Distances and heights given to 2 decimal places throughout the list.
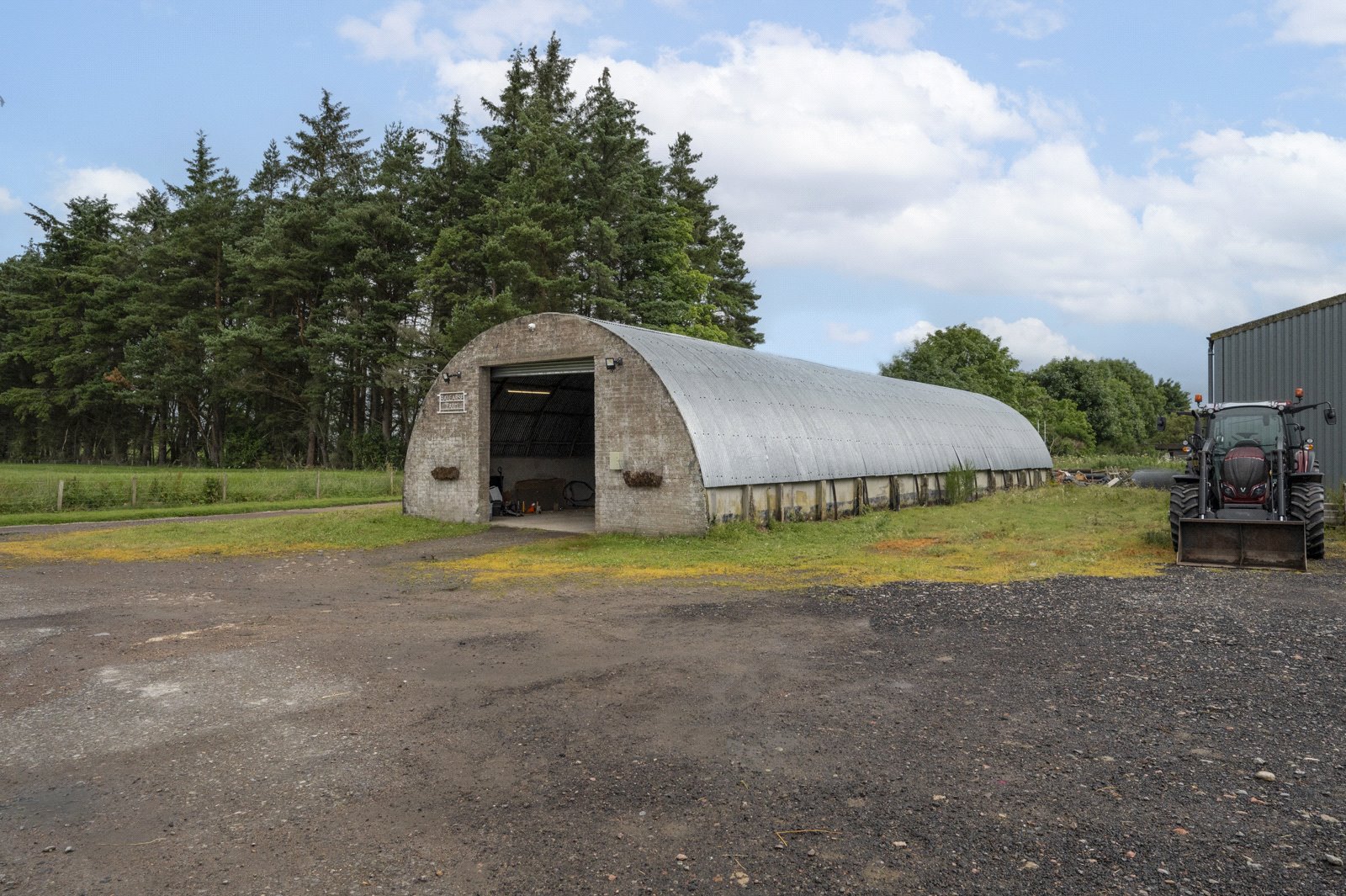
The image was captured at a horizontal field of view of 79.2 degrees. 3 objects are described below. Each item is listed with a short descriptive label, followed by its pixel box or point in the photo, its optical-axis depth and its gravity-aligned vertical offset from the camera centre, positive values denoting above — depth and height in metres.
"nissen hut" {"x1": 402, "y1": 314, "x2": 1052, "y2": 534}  17.00 +0.57
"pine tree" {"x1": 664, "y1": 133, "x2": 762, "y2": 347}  55.31 +14.54
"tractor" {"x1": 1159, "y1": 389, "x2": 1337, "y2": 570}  12.18 -0.56
